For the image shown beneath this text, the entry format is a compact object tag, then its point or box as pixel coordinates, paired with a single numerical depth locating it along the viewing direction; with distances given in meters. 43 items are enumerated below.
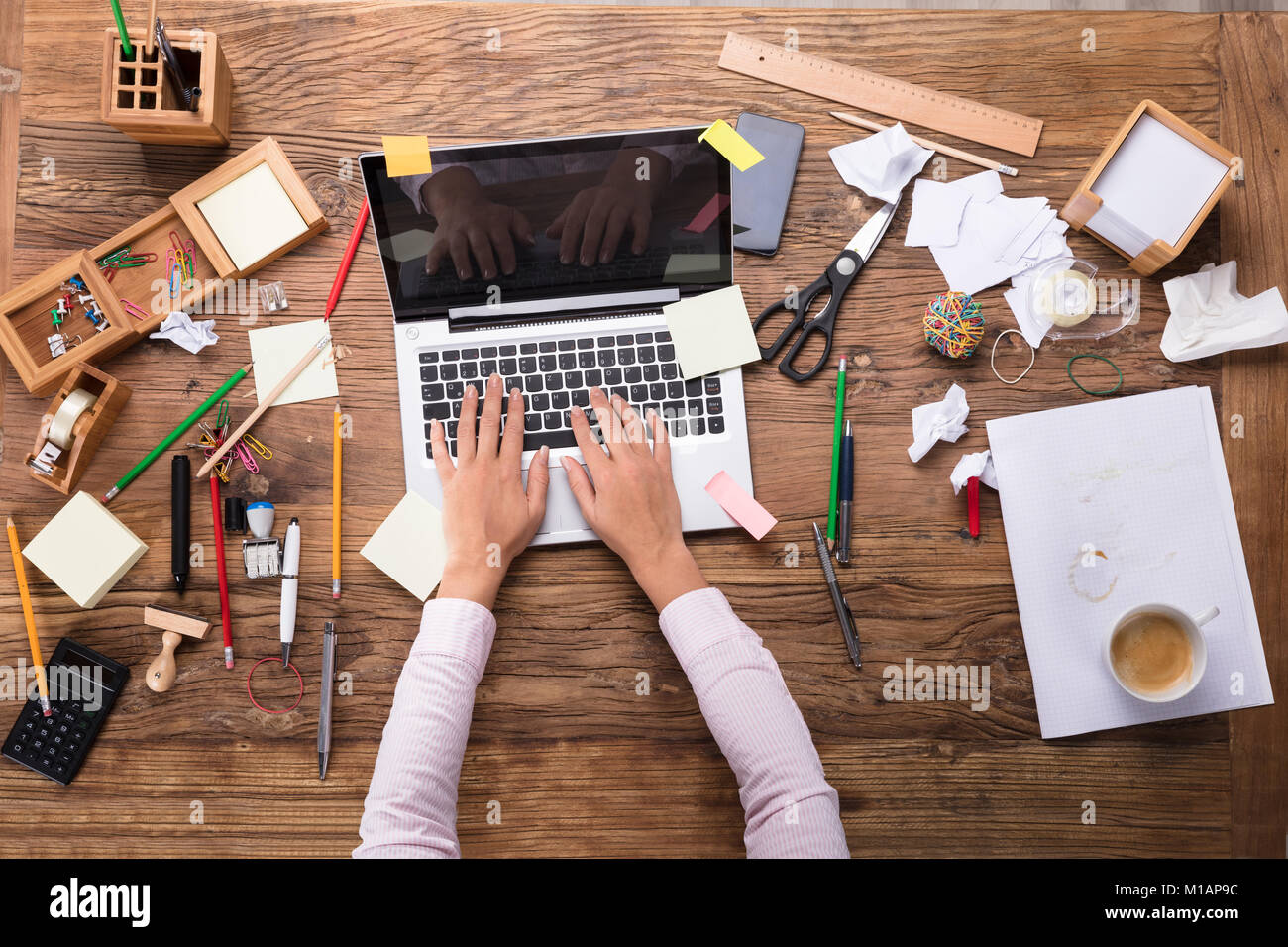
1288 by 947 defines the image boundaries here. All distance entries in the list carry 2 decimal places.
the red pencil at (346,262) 1.14
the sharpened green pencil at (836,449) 1.12
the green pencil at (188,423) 1.13
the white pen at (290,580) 1.09
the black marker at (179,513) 1.10
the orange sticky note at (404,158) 1.01
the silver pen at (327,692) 1.08
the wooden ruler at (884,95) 1.15
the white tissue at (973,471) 1.11
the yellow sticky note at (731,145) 1.04
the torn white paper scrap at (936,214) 1.14
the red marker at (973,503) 1.11
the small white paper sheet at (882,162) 1.14
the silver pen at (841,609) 1.10
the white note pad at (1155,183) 1.09
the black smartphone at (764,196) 1.14
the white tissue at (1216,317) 1.11
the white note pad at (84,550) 1.10
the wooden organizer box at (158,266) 1.10
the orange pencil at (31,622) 1.08
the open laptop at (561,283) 1.02
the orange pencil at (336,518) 1.11
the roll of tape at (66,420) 1.08
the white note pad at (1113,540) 1.09
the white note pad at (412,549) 1.11
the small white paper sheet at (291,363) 1.14
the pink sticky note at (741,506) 1.10
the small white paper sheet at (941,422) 1.11
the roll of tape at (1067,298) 1.11
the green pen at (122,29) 1.00
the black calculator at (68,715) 1.07
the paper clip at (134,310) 1.13
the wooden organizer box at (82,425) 1.09
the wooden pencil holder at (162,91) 1.05
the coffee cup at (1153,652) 1.02
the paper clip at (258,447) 1.13
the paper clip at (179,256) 1.14
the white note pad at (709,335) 1.12
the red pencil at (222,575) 1.10
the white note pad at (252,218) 1.13
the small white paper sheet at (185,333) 1.13
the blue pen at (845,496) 1.11
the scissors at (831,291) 1.13
